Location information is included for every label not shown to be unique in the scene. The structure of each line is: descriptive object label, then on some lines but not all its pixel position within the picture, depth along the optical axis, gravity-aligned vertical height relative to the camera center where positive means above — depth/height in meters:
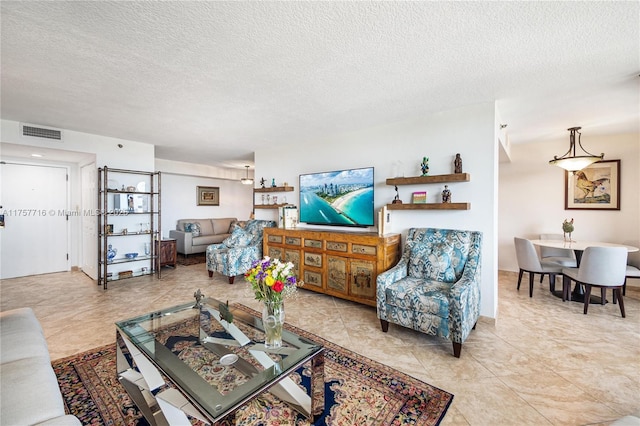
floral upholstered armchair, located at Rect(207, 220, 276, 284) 4.44 -0.70
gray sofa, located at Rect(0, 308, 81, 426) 1.07 -0.81
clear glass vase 1.72 -0.72
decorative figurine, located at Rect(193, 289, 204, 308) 2.40 -0.81
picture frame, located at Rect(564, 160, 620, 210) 4.27 +0.39
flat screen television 3.84 +0.19
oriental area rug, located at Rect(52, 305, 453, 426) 1.61 -1.24
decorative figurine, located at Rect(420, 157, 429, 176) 3.28 +0.54
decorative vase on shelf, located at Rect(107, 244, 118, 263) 4.52 -0.73
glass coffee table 1.31 -0.89
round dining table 3.50 -0.47
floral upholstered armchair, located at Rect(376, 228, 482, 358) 2.29 -0.75
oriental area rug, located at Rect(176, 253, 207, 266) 6.16 -1.21
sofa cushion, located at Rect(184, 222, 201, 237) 7.17 -0.49
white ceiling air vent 3.67 +1.09
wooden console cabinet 3.24 -0.64
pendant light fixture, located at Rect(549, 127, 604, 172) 3.49 +0.66
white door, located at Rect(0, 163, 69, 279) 4.62 -0.19
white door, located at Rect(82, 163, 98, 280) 4.57 -0.23
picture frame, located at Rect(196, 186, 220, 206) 8.06 +0.44
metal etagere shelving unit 4.39 -0.27
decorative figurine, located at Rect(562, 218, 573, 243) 3.97 -0.25
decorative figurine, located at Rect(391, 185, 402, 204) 3.51 +0.15
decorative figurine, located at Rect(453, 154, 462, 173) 3.03 +0.53
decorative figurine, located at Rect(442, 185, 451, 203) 3.13 +0.17
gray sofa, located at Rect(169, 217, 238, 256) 6.89 -0.65
